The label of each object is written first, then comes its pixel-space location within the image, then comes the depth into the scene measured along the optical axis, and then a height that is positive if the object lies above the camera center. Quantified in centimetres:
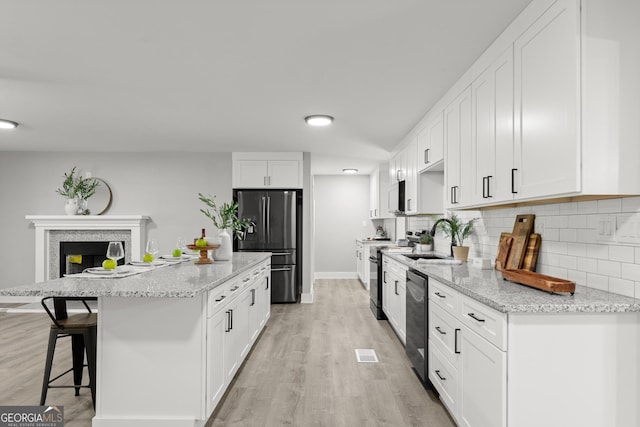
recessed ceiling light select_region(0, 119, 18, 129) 447 +105
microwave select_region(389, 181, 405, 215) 517 +24
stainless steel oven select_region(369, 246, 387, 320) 506 -89
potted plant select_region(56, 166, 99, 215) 610 +33
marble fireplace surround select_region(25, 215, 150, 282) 604 -29
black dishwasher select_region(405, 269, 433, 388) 292 -85
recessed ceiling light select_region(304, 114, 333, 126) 422 +104
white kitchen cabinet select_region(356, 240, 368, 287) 762 -94
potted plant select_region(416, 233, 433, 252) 468 -34
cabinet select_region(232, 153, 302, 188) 629 +72
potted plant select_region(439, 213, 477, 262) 359 -17
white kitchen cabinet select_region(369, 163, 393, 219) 725 +45
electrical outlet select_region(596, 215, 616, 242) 194 -6
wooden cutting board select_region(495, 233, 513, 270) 279 -25
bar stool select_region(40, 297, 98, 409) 248 -75
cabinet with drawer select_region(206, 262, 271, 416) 240 -85
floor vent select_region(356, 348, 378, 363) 360 -134
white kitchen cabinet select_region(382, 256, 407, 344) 376 -86
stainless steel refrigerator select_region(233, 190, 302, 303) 618 -27
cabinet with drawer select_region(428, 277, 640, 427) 167 -66
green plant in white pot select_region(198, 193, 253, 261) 368 -18
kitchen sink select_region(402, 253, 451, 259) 406 -43
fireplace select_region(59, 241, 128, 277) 614 -63
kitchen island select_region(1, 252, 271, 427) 222 -82
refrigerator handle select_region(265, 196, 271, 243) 621 -1
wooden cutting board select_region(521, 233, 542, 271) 254 -24
